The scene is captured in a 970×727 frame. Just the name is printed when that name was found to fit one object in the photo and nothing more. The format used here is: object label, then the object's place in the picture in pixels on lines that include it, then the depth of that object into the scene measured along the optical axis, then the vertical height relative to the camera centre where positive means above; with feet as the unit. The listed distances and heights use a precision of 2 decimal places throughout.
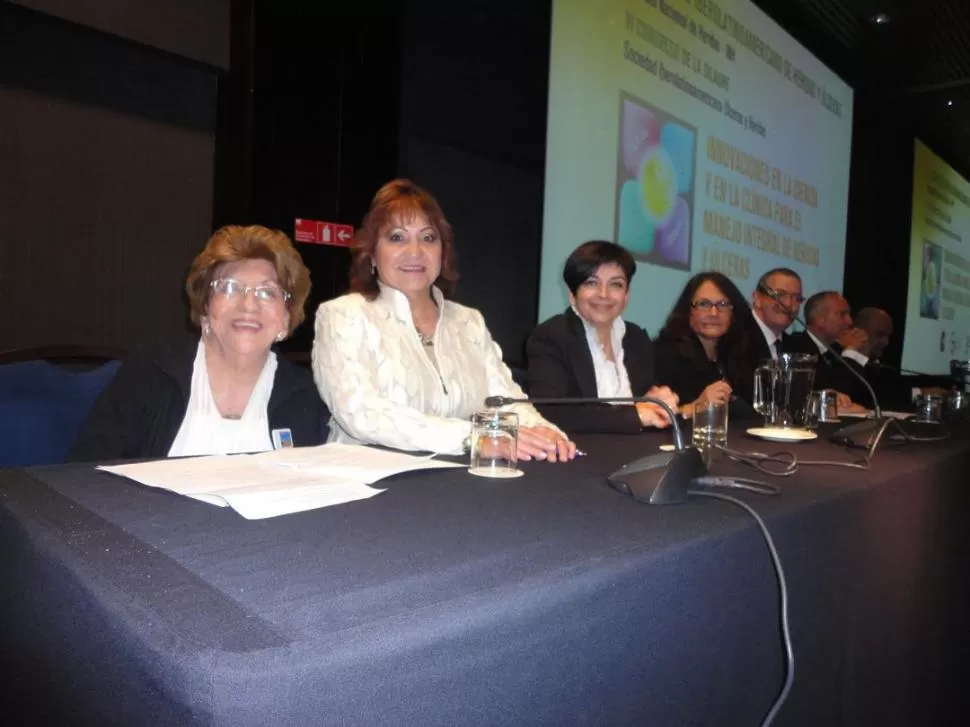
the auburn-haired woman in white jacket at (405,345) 4.74 -0.03
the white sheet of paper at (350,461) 3.31 -0.59
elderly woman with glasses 4.60 -0.30
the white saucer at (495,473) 3.62 -0.63
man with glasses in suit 10.64 +0.77
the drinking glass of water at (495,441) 3.81 -0.49
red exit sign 8.87 +1.29
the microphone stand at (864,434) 5.03 -0.53
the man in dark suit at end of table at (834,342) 11.37 +0.30
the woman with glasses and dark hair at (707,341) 8.65 +0.16
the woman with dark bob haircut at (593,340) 7.16 +0.09
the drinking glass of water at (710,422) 4.96 -0.46
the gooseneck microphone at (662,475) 3.07 -0.53
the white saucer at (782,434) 5.56 -0.59
